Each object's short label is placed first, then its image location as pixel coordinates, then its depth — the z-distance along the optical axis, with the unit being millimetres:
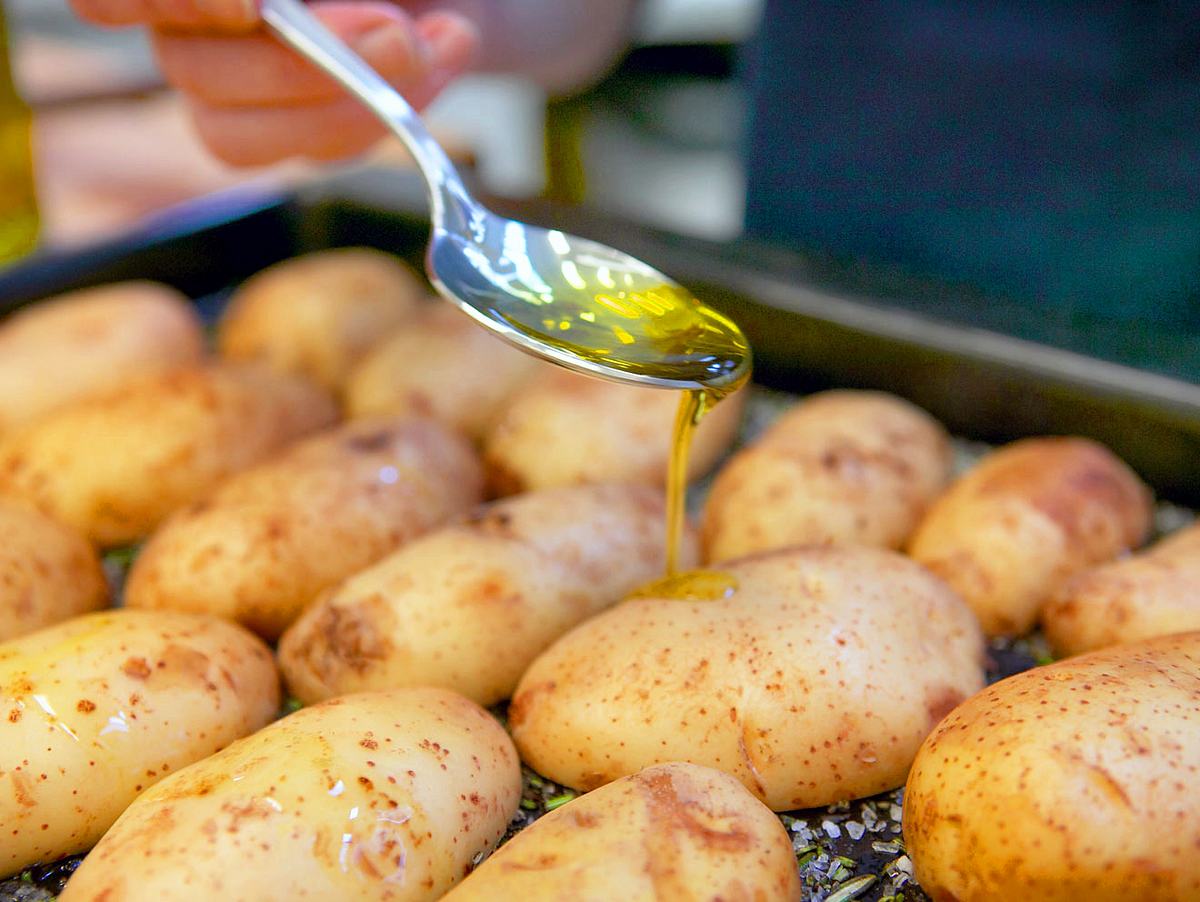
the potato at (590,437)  430
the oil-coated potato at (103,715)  328
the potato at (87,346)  457
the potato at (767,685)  337
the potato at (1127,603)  363
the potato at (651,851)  300
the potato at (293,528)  386
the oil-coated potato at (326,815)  304
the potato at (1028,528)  387
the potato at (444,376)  455
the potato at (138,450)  419
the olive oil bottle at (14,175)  490
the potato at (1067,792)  300
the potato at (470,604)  364
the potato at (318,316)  485
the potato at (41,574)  369
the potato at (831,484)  400
